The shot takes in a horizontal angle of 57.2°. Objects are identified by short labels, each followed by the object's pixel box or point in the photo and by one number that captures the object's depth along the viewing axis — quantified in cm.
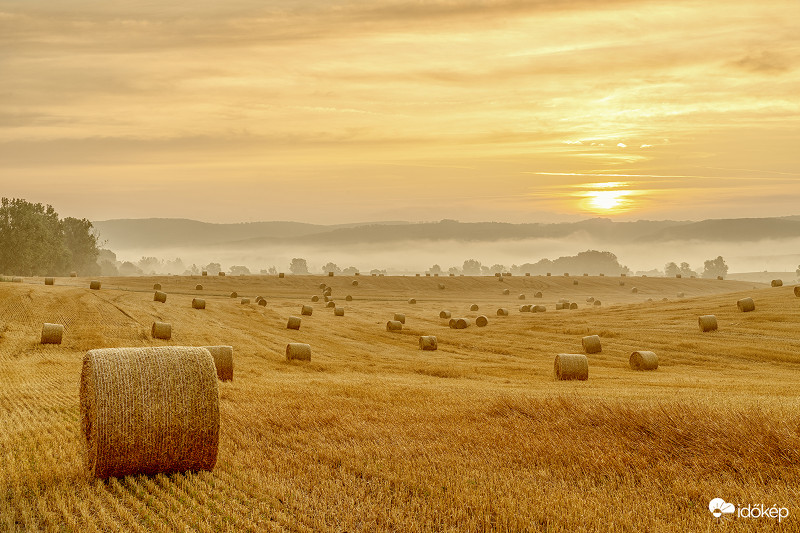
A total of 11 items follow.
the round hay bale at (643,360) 3067
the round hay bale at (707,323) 4119
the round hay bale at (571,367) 2715
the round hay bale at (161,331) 3719
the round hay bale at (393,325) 4722
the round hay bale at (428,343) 3966
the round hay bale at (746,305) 4519
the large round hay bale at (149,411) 1135
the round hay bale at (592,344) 3669
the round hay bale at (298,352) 3170
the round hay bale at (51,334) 3359
